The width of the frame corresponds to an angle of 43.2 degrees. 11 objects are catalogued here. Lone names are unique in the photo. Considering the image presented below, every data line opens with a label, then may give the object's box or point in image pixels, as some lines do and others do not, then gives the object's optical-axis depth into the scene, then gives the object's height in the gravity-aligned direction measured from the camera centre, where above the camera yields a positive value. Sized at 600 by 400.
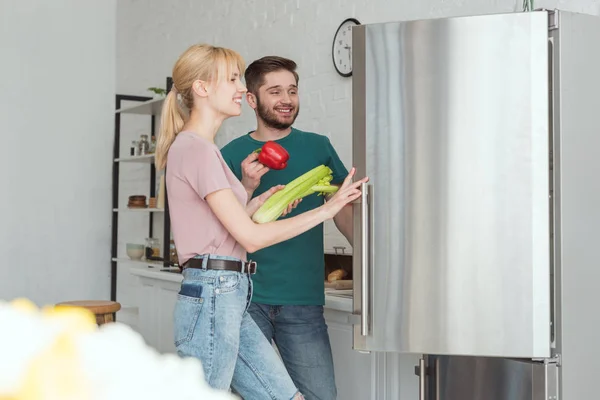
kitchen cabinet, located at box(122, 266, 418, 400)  2.75 -0.57
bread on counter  3.28 -0.25
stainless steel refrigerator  2.02 +0.06
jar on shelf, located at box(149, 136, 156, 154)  5.63 +0.52
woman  1.95 -0.03
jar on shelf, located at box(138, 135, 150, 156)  5.71 +0.53
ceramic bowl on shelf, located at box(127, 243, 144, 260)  5.70 -0.27
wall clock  3.64 +0.82
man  2.57 -0.12
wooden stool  3.85 -0.49
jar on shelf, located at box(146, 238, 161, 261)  5.57 -0.25
